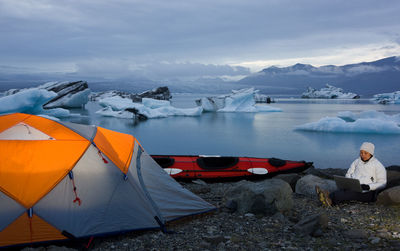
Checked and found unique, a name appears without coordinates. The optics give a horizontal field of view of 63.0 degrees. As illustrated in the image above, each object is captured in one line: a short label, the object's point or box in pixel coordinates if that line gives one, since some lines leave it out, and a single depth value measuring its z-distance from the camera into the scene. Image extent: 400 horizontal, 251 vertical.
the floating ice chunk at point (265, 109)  34.44
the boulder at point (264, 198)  4.07
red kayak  6.50
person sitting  4.43
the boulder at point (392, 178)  4.97
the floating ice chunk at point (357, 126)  16.06
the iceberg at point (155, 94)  46.50
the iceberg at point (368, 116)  19.99
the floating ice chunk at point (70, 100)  35.36
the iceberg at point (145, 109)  26.53
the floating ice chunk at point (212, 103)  32.59
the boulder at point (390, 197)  4.26
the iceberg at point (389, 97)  50.78
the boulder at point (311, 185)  5.11
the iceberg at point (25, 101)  18.12
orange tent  3.24
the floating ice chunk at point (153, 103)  33.12
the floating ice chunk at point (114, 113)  26.17
